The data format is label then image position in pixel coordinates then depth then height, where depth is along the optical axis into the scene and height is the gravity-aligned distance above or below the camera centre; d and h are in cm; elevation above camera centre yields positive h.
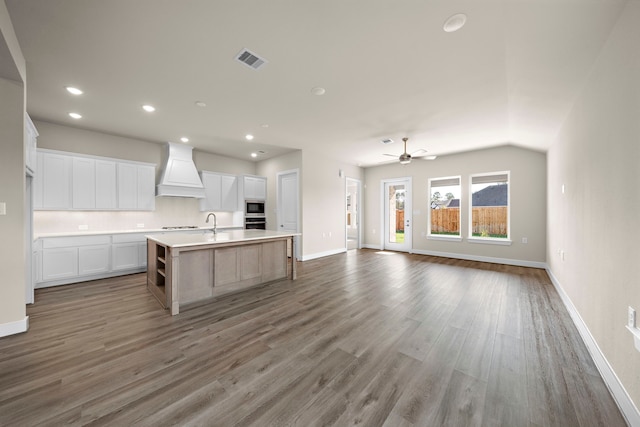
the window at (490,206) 570 +18
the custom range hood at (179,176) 524 +87
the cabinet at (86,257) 381 -76
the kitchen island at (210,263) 298 -72
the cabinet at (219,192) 605 +57
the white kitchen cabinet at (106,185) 451 +55
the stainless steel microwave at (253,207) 668 +18
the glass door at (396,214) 721 -2
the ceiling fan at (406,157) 475 +114
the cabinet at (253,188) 656 +74
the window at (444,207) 638 +17
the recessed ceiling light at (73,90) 301 +159
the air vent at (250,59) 233 +157
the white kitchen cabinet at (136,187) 477 +56
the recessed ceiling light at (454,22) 183 +152
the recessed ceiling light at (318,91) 299 +157
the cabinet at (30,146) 265 +83
